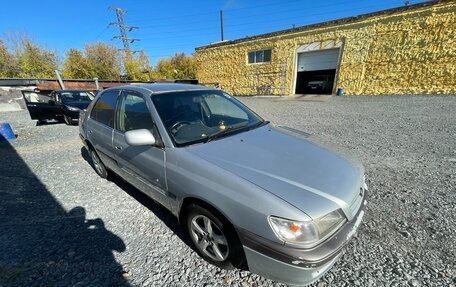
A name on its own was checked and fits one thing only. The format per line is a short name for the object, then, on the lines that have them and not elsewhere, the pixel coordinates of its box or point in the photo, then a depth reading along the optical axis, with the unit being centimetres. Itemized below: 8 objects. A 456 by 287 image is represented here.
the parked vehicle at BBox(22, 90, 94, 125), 772
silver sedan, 141
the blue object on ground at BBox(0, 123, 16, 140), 643
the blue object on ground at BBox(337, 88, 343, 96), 1587
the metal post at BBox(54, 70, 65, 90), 1542
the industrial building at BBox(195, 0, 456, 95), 1234
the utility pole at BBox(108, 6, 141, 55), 3769
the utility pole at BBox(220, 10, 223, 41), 3174
